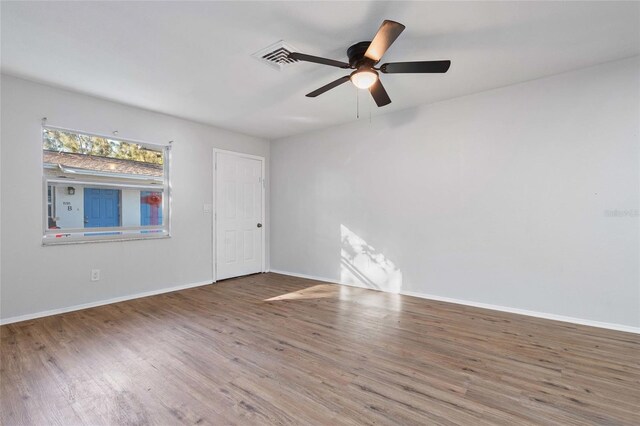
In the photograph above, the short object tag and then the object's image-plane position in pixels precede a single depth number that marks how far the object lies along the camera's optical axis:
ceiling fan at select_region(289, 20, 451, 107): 1.96
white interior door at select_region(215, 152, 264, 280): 4.92
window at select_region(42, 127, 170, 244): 3.34
